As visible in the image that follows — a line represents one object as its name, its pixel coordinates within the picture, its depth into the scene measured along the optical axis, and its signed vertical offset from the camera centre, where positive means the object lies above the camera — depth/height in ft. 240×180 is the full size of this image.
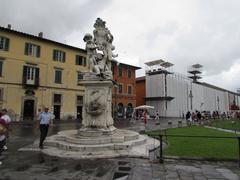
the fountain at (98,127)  23.27 -2.16
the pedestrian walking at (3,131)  19.93 -2.06
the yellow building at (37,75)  88.17 +16.33
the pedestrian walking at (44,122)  26.58 -1.50
